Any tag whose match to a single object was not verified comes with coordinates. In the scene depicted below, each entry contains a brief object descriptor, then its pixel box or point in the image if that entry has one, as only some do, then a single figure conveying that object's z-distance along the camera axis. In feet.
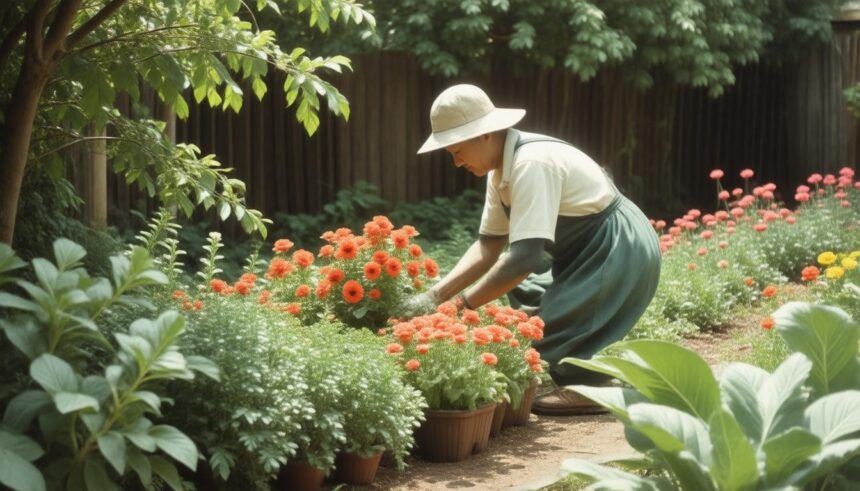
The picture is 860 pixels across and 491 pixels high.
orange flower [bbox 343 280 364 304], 17.17
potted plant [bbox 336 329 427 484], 13.98
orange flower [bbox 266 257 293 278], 17.52
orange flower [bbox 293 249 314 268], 17.84
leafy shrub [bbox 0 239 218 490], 9.56
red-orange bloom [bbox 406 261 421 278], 17.62
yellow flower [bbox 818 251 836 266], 20.21
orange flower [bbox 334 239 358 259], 17.29
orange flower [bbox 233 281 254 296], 16.30
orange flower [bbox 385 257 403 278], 17.30
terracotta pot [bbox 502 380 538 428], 17.61
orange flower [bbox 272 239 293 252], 17.99
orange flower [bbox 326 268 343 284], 17.28
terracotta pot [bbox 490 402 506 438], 16.95
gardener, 17.26
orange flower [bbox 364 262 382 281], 17.10
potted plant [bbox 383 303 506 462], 15.48
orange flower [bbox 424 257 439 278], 17.88
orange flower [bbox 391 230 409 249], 17.80
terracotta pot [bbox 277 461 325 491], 13.52
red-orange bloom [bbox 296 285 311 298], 17.29
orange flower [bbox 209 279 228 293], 16.14
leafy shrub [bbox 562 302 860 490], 10.36
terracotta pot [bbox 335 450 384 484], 14.17
